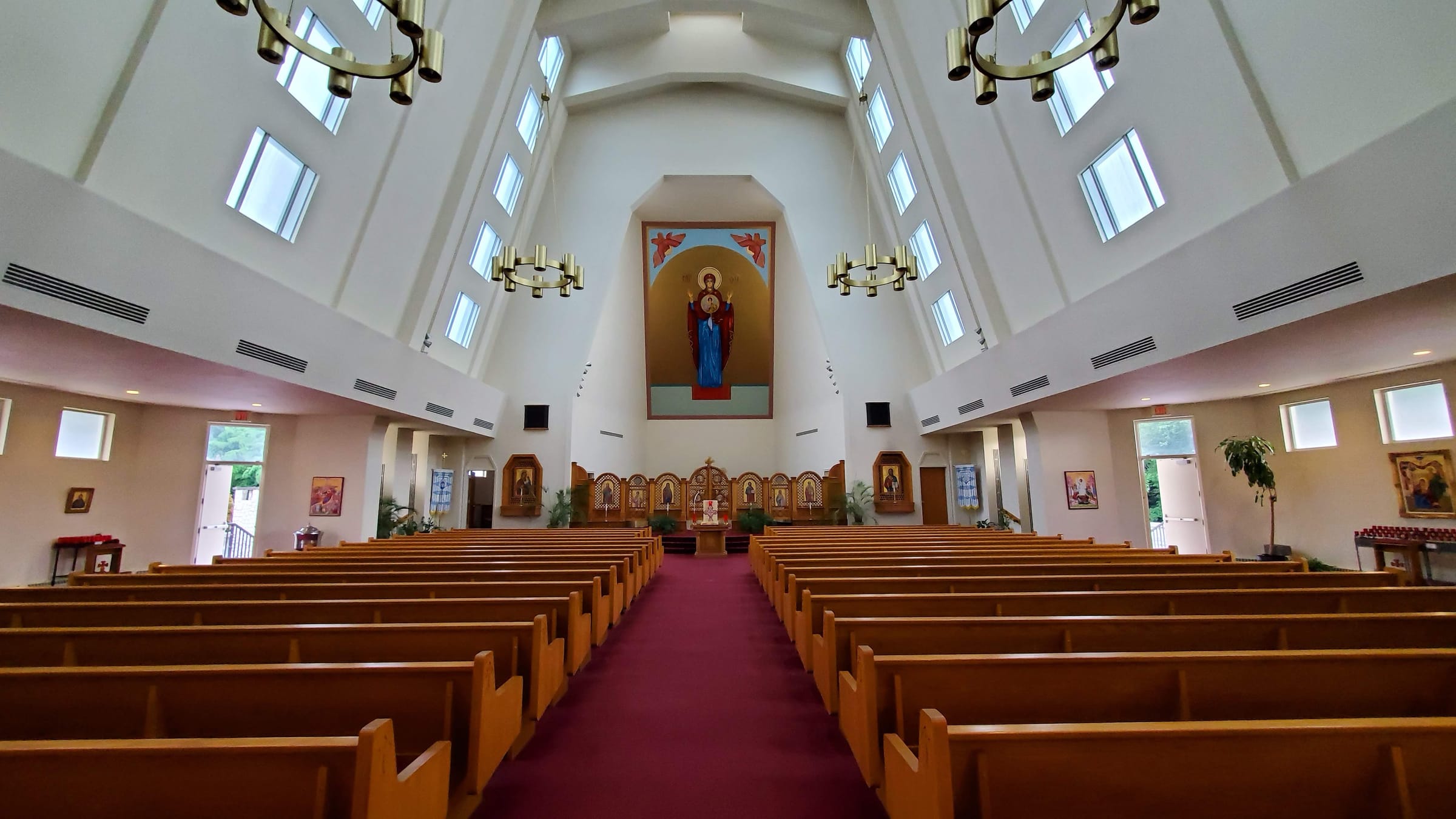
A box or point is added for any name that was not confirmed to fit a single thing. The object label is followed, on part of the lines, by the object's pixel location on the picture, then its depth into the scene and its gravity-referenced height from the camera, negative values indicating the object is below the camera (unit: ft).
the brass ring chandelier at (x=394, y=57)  10.61 +9.07
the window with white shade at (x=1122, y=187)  20.88 +11.66
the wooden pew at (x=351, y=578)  14.14 -1.89
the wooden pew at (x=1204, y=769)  4.55 -2.15
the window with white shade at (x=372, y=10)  22.88 +19.44
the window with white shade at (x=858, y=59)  40.91 +31.07
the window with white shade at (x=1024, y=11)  23.90 +19.99
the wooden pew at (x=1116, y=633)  8.50 -2.03
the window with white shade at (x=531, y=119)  38.42 +25.77
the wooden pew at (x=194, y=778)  4.17 -1.99
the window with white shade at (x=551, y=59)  40.27 +31.07
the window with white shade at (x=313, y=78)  20.47 +15.40
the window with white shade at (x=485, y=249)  37.93 +16.71
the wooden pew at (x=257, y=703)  5.96 -2.11
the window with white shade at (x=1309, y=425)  29.71 +3.63
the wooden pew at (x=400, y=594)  11.20 -1.92
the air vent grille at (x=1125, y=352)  21.59 +5.57
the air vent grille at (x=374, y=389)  28.14 +5.61
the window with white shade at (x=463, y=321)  38.83 +12.21
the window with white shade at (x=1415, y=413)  24.59 +3.53
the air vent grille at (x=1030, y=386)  29.07 +5.68
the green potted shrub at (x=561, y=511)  43.80 -0.89
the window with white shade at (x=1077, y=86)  21.39 +15.68
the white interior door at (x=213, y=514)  33.24 -0.65
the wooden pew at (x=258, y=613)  9.96 -1.92
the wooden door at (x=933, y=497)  46.11 +0.01
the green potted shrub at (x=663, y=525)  47.55 -2.09
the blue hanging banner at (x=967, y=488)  44.45 +0.68
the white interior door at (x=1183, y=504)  34.81 -0.54
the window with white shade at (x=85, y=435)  28.73 +3.47
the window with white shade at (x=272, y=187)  20.45 +11.68
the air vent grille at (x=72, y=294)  14.01 +5.44
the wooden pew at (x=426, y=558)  17.51 -1.77
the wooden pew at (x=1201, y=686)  6.45 -2.13
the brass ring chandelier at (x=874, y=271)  28.94 +11.76
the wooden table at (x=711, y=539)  39.11 -2.74
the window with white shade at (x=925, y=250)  38.17 +16.55
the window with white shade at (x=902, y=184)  38.17 +21.04
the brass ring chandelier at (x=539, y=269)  27.27 +11.26
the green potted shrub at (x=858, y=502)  44.73 -0.36
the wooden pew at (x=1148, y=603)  10.53 -1.97
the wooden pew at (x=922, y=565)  14.56 -1.84
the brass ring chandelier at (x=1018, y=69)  11.04 +9.29
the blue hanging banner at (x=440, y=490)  44.14 +0.86
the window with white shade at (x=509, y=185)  38.06 +20.97
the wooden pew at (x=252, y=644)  7.96 -1.96
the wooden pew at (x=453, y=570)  14.33 -1.83
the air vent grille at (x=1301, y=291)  14.35 +5.41
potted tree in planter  29.04 +1.75
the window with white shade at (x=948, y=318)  39.50 +12.35
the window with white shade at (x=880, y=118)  38.55 +25.63
